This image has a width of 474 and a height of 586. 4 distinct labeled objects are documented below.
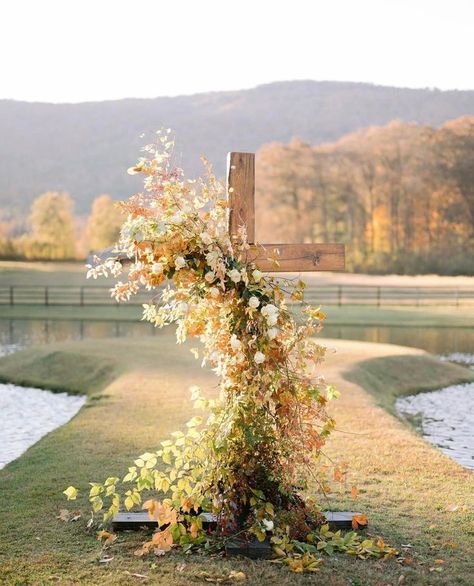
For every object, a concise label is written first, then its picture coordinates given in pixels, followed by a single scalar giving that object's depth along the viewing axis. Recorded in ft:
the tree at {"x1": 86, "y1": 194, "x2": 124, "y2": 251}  219.41
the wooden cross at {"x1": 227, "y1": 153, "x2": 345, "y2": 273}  18.90
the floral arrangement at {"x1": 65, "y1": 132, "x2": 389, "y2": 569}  18.25
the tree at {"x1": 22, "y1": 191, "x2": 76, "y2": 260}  210.18
